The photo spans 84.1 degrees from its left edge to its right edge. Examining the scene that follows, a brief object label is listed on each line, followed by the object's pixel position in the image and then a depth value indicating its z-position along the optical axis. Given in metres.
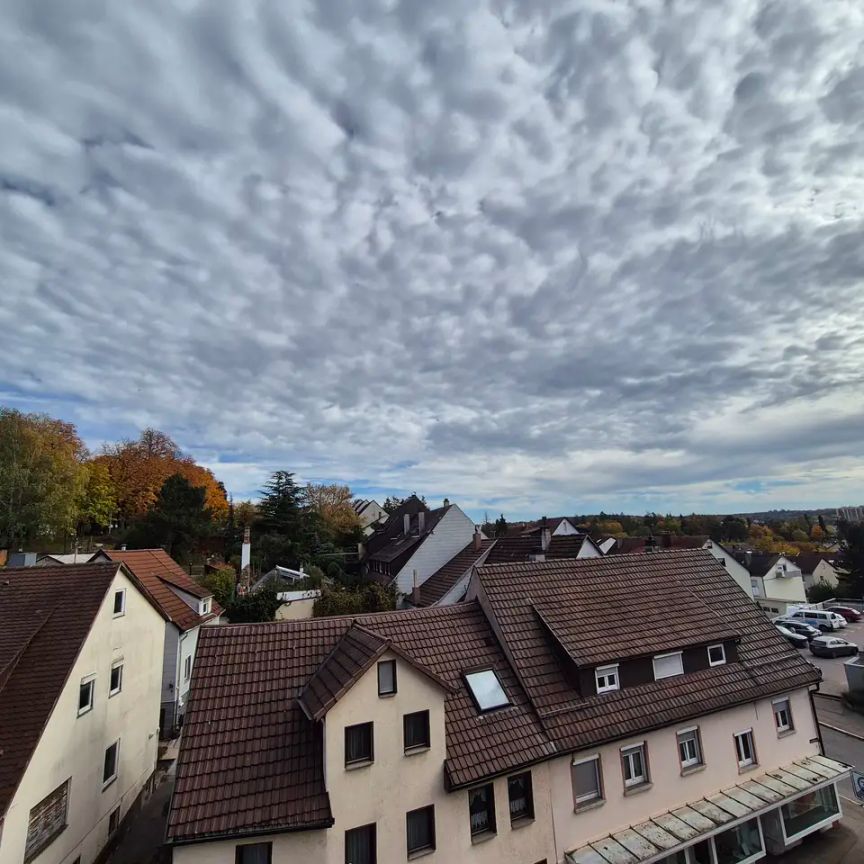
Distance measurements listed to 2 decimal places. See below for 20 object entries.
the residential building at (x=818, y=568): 69.75
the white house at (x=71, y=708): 11.51
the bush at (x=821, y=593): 61.73
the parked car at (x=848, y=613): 48.81
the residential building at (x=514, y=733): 9.98
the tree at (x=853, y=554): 56.54
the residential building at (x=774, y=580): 55.94
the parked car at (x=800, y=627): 40.53
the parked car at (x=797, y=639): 39.03
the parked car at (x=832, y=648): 35.84
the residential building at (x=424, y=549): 38.22
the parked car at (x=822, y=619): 44.44
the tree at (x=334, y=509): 66.38
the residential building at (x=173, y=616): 24.03
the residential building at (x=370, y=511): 96.78
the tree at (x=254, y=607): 35.62
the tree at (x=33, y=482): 44.38
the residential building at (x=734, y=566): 56.09
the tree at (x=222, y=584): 38.69
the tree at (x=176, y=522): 48.44
